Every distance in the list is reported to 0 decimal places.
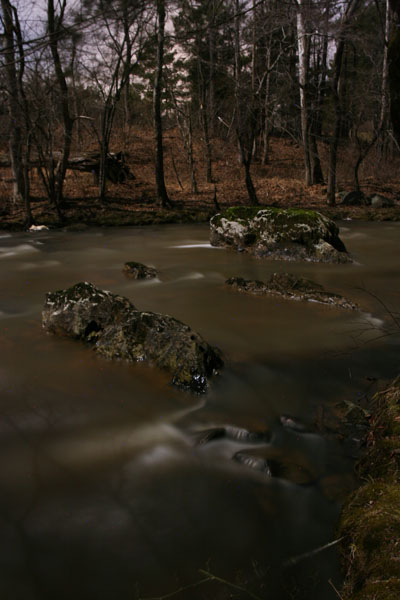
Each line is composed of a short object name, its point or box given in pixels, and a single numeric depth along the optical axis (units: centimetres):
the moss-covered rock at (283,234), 989
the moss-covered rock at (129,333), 413
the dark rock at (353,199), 1886
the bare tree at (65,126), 1538
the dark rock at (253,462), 295
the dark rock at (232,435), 328
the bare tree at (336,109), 1636
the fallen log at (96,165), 2067
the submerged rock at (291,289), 652
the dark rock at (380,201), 1847
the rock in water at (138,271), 843
